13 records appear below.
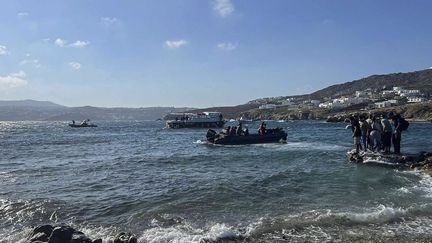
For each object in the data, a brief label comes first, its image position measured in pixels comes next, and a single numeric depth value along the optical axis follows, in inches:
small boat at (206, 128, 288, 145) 1881.2
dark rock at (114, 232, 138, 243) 490.5
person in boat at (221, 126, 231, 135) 1938.2
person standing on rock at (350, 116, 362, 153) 1136.8
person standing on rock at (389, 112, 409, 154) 1044.3
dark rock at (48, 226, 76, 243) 463.5
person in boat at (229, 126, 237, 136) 1906.7
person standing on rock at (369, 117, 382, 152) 1091.3
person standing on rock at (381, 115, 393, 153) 1059.9
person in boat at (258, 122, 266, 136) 1916.8
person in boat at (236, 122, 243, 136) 1911.9
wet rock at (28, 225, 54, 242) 480.4
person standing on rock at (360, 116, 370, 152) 1122.1
